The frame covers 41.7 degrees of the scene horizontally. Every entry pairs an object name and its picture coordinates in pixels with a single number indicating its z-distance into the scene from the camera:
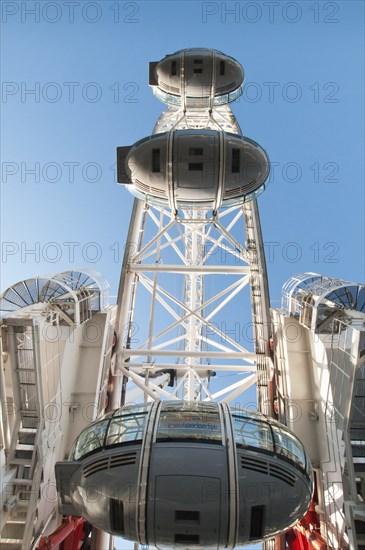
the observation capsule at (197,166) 10.97
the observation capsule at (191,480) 7.10
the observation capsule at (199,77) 15.23
